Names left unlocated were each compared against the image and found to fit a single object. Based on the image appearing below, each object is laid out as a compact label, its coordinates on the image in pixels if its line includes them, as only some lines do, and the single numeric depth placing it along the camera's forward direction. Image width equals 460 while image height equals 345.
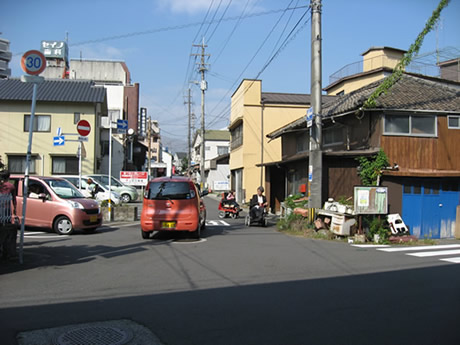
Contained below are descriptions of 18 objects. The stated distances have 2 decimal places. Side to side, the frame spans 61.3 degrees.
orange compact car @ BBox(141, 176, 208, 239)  11.50
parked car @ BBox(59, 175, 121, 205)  21.80
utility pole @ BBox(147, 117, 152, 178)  37.95
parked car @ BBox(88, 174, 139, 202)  25.88
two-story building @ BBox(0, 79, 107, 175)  27.52
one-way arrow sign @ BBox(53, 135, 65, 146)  17.63
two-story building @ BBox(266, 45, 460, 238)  14.24
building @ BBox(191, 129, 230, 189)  51.66
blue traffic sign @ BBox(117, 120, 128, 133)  17.80
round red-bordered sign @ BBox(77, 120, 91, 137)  15.04
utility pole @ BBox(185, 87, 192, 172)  52.59
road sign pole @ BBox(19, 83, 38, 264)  7.91
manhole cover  4.15
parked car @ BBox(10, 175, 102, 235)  12.32
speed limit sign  7.93
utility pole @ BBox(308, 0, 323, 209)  13.87
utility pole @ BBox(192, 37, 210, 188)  31.17
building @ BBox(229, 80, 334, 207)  28.25
